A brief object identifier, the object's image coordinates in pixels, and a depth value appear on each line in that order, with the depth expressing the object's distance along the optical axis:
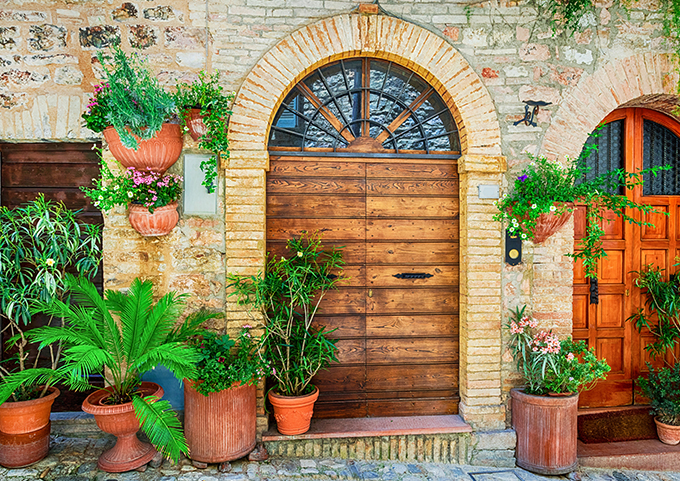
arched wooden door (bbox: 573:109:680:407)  4.42
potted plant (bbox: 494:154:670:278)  3.60
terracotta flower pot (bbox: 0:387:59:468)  3.22
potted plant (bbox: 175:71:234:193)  3.44
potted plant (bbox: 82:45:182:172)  3.24
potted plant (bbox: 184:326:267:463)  3.31
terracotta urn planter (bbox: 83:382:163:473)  3.14
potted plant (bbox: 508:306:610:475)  3.67
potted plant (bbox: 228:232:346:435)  3.59
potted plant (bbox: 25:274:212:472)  3.01
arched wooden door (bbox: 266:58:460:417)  3.97
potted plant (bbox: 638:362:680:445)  4.05
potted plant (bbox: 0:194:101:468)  3.22
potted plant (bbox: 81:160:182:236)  3.45
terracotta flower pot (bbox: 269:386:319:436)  3.54
